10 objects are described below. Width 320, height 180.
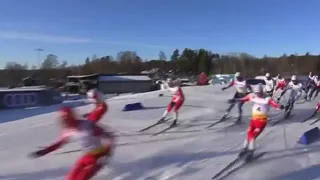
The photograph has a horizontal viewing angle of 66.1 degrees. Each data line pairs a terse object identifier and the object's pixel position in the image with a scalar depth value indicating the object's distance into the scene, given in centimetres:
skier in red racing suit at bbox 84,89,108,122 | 598
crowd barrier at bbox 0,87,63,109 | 1444
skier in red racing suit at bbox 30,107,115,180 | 349
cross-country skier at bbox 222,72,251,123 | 914
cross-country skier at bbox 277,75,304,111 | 1067
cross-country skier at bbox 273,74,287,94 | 1534
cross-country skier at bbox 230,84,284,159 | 556
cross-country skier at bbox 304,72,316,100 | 1589
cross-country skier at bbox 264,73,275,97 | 1418
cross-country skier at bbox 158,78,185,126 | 871
